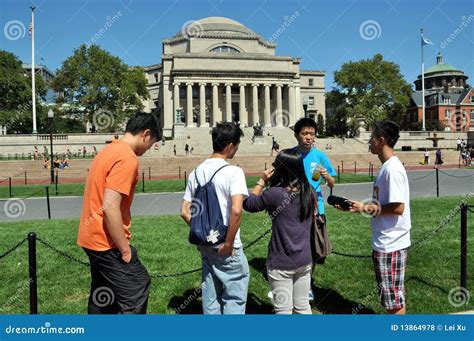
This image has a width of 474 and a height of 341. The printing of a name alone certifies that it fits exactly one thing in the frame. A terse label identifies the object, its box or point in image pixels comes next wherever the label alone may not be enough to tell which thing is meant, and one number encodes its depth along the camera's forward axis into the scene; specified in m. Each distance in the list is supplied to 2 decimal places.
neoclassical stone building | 78.69
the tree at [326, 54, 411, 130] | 72.75
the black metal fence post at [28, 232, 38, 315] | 4.97
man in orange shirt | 3.79
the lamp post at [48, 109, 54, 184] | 29.09
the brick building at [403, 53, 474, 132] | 88.62
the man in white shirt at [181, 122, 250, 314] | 4.12
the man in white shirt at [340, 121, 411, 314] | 4.38
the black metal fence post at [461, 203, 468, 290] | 5.75
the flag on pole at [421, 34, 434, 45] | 51.71
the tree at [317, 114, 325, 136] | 81.00
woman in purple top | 4.35
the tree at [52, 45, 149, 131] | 63.50
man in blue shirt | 5.63
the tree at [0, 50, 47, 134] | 55.75
